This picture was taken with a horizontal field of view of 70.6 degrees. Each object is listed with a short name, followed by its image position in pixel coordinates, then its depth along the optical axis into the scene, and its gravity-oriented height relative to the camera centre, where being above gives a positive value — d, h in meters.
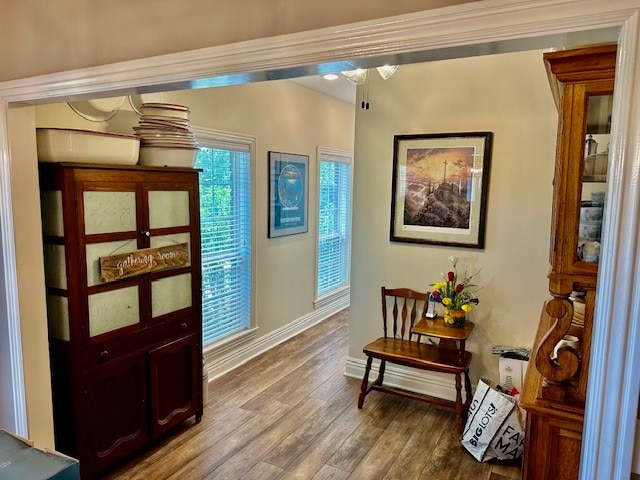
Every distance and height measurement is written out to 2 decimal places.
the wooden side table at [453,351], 3.05 -1.14
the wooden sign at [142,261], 2.39 -0.41
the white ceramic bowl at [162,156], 2.71 +0.20
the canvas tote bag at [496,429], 2.72 -1.43
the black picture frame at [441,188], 3.26 +0.04
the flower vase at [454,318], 3.19 -0.87
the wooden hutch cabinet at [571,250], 1.37 -0.18
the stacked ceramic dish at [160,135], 2.71 +0.33
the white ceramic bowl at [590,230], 1.41 -0.11
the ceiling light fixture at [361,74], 2.74 +0.74
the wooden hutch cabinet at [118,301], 2.27 -0.62
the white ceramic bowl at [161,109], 2.71 +0.48
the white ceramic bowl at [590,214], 1.40 -0.06
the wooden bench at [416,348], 3.08 -1.14
